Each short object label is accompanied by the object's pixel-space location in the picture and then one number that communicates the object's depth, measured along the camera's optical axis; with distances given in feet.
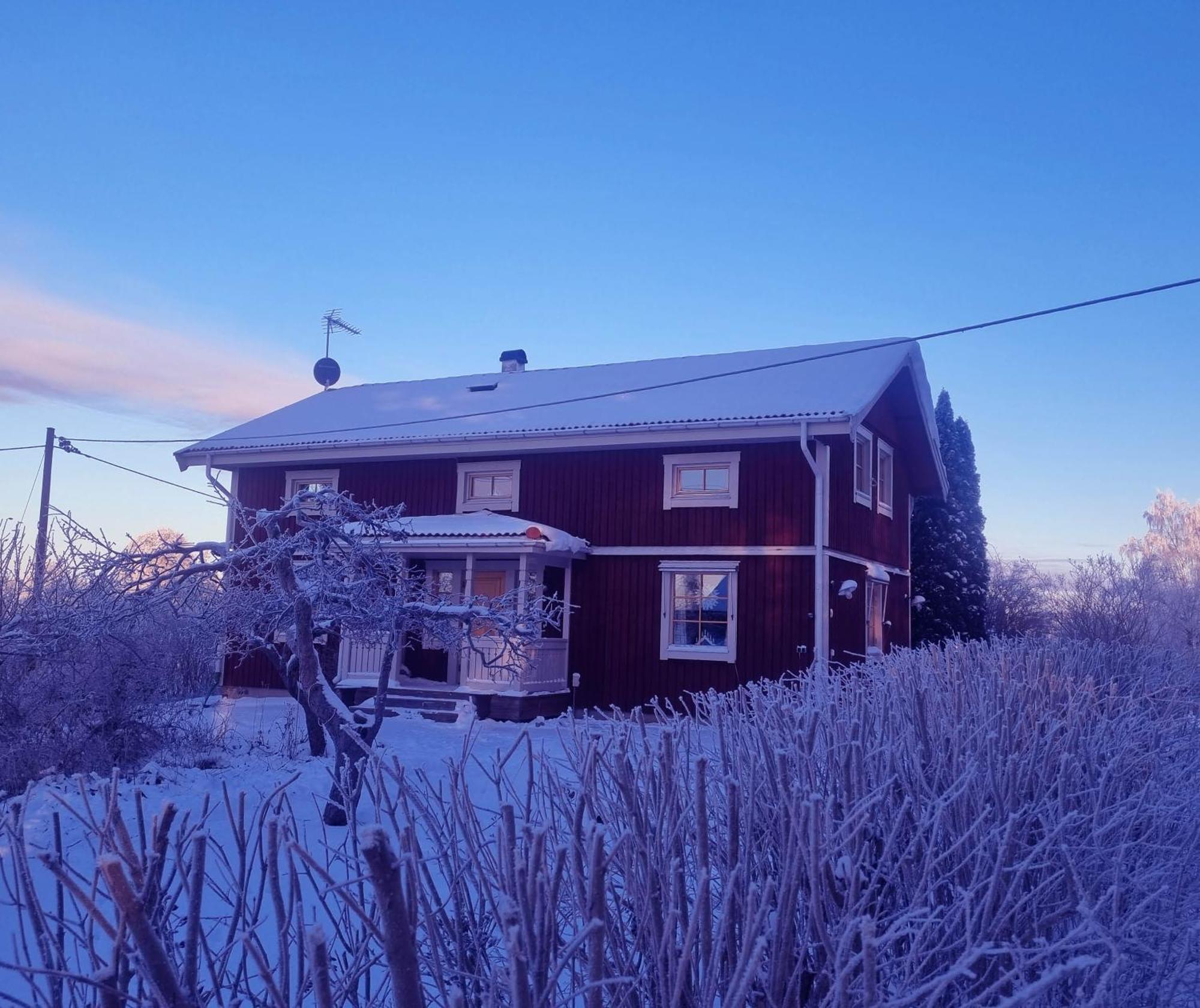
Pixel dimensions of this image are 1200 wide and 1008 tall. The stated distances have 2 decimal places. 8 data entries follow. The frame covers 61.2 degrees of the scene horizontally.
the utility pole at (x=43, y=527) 31.91
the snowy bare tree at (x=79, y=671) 27.96
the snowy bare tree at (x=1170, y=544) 146.41
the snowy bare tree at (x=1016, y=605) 87.30
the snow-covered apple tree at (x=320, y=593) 28.12
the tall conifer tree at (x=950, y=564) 85.92
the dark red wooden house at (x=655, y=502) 52.44
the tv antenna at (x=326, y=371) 84.84
